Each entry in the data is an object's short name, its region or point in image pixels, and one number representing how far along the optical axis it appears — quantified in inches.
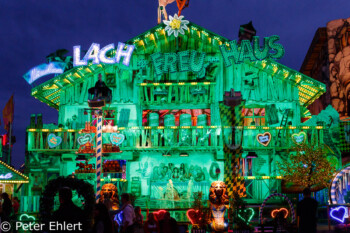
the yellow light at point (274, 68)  934.4
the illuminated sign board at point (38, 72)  959.1
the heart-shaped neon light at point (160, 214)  570.7
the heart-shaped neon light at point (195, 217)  590.7
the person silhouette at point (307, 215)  397.7
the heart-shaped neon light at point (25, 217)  619.2
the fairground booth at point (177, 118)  908.0
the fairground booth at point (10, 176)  954.8
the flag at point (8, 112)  1380.4
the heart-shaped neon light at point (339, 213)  572.4
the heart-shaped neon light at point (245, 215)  592.1
